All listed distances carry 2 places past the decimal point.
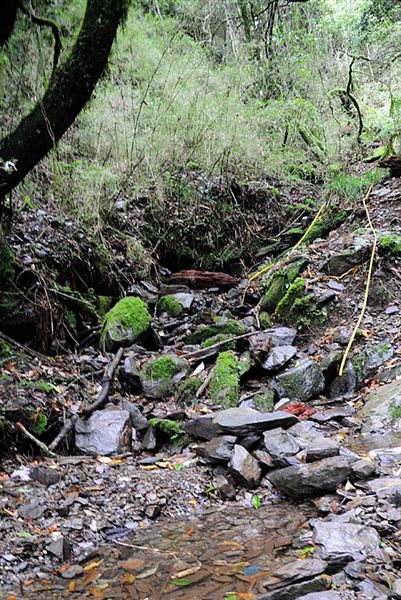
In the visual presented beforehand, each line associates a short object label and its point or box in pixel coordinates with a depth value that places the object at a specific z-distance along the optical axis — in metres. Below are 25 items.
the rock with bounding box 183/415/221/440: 4.00
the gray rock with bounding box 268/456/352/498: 3.09
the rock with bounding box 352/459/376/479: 3.13
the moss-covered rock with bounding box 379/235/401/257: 6.07
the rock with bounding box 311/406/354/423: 4.39
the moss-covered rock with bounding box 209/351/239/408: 4.80
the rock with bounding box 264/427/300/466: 3.51
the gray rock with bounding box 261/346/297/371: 5.32
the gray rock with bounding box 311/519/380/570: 2.29
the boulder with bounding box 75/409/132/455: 4.00
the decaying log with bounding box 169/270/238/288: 7.50
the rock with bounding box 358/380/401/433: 4.07
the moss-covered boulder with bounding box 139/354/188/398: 5.00
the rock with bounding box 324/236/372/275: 6.30
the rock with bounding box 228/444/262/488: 3.41
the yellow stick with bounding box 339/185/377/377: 5.09
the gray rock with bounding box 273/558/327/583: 2.18
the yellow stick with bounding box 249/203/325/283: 7.51
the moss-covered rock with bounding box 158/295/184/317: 6.70
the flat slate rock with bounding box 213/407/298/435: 3.79
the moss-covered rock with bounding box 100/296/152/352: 5.58
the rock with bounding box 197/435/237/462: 3.66
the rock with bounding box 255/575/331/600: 2.05
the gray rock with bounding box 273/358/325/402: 4.92
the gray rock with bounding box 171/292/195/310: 6.75
